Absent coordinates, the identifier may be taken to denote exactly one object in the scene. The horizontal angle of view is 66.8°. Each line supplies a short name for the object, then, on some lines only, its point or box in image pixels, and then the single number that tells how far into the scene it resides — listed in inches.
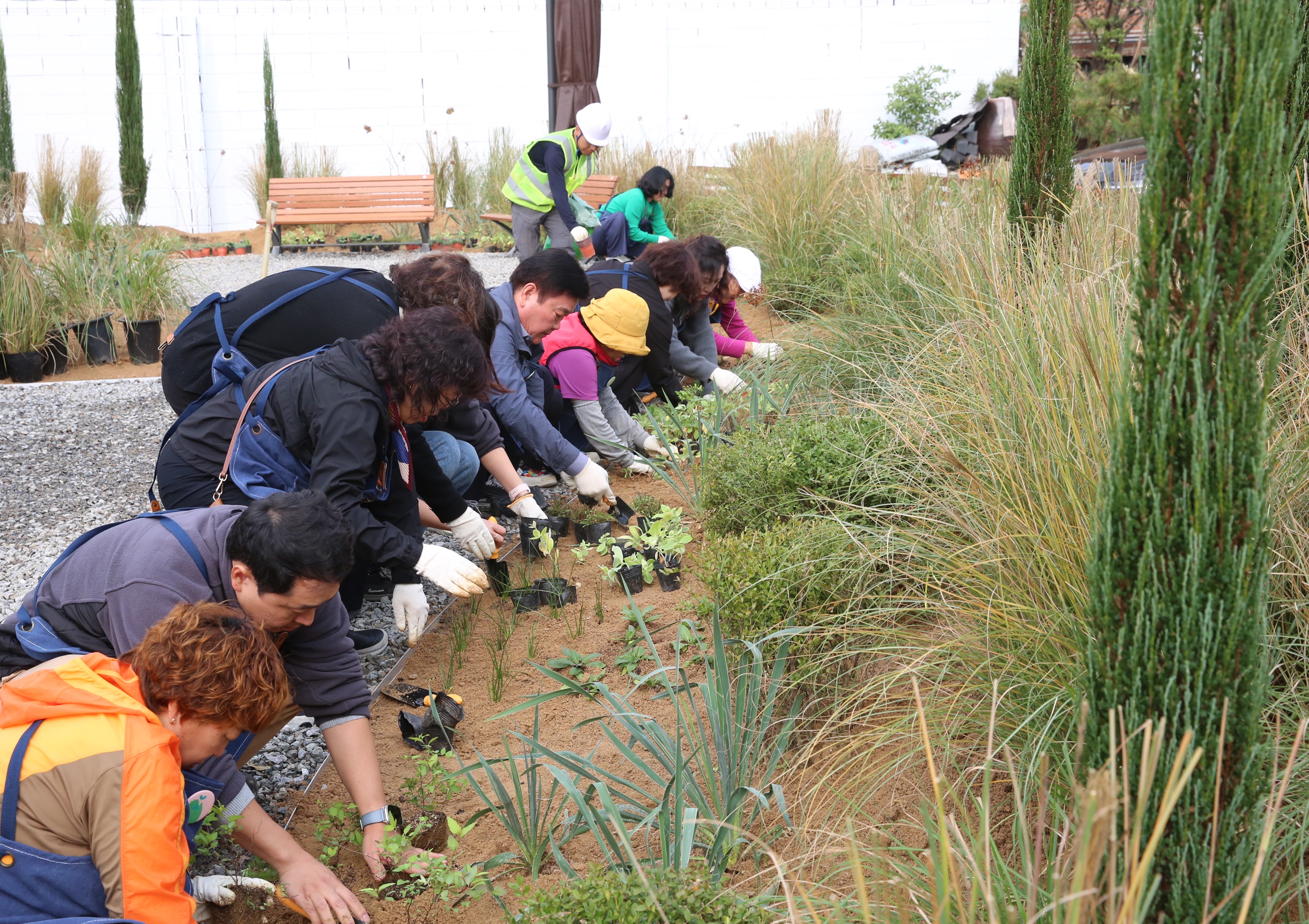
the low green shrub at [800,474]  123.6
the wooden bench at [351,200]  472.4
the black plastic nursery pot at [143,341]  288.2
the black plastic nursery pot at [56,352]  273.1
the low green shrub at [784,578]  101.8
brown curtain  366.0
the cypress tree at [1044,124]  185.9
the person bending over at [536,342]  160.2
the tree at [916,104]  616.1
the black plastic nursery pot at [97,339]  283.3
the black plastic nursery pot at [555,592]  131.2
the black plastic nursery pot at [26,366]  265.1
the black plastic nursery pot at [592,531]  151.6
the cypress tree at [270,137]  554.9
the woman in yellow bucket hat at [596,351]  178.5
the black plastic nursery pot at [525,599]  134.0
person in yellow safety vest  275.9
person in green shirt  285.1
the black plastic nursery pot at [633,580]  137.1
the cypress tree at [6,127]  490.3
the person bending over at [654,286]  192.5
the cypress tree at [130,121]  510.3
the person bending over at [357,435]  102.9
